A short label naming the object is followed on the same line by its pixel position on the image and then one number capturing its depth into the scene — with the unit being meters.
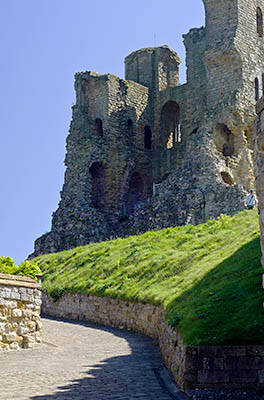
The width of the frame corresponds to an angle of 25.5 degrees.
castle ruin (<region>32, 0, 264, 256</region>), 31.52
